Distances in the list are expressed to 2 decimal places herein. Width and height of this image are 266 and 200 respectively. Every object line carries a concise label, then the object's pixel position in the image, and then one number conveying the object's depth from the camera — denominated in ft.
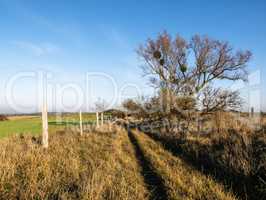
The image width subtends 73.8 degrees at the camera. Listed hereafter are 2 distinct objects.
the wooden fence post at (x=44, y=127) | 21.70
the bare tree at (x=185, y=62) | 57.77
